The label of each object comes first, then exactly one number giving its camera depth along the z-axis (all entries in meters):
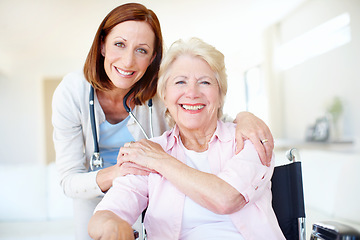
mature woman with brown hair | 1.29
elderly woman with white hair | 0.98
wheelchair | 1.20
